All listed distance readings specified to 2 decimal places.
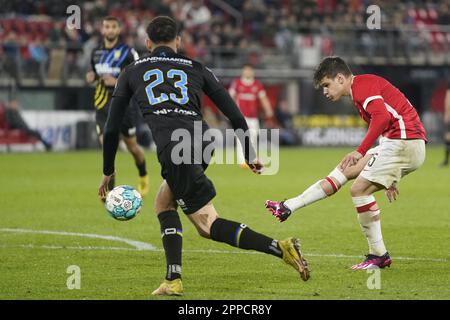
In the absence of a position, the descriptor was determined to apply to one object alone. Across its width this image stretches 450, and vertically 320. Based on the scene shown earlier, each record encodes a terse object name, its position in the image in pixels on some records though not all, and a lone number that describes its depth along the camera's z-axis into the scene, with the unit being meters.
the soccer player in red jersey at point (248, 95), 47.47
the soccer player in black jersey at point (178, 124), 14.88
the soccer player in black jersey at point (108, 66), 28.69
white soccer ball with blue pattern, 17.00
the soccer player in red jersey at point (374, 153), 17.22
